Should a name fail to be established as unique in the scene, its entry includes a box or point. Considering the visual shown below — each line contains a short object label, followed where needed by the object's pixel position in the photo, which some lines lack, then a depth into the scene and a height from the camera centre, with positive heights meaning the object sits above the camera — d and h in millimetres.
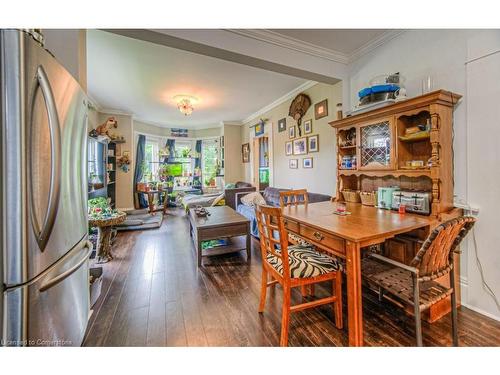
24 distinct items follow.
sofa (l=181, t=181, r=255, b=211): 4911 -322
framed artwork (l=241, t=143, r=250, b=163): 6376 +1014
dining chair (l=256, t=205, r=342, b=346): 1393 -584
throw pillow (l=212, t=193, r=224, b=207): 4888 -302
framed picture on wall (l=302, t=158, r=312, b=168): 3719 +397
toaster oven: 1738 -143
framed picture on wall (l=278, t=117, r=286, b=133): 4484 +1279
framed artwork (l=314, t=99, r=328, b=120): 3277 +1184
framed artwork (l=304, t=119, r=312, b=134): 3674 +1015
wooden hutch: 1688 +317
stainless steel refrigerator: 771 -30
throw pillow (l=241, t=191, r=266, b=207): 4377 -269
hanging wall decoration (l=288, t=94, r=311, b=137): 3707 +1389
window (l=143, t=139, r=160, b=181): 6781 +860
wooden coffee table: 2672 -562
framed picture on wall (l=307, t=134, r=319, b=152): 3521 +707
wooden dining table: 1281 -297
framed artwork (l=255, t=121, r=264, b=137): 5424 +1471
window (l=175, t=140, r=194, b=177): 7459 +1091
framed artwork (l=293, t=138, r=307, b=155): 3830 +715
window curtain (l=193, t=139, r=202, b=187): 7582 +864
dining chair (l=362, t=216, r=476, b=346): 1190 -548
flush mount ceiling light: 4309 +1693
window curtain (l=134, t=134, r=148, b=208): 6285 +509
